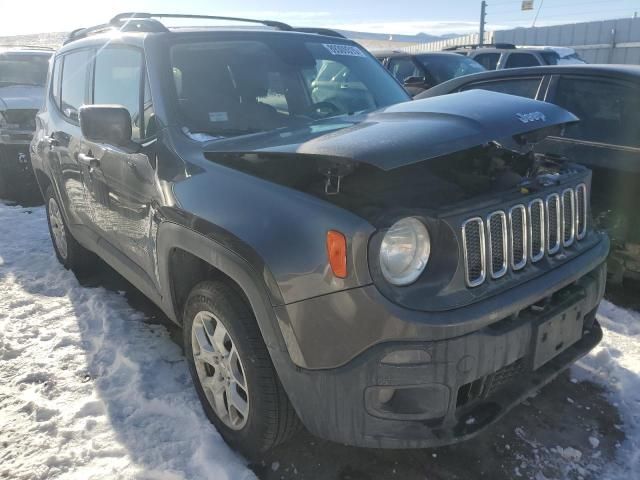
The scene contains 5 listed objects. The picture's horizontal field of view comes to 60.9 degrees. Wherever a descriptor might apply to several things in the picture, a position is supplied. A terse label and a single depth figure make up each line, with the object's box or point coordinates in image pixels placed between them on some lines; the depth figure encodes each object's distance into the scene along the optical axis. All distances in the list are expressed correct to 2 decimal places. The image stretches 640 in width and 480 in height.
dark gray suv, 1.85
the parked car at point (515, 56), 10.57
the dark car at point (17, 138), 7.80
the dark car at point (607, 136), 3.88
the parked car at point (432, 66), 9.81
